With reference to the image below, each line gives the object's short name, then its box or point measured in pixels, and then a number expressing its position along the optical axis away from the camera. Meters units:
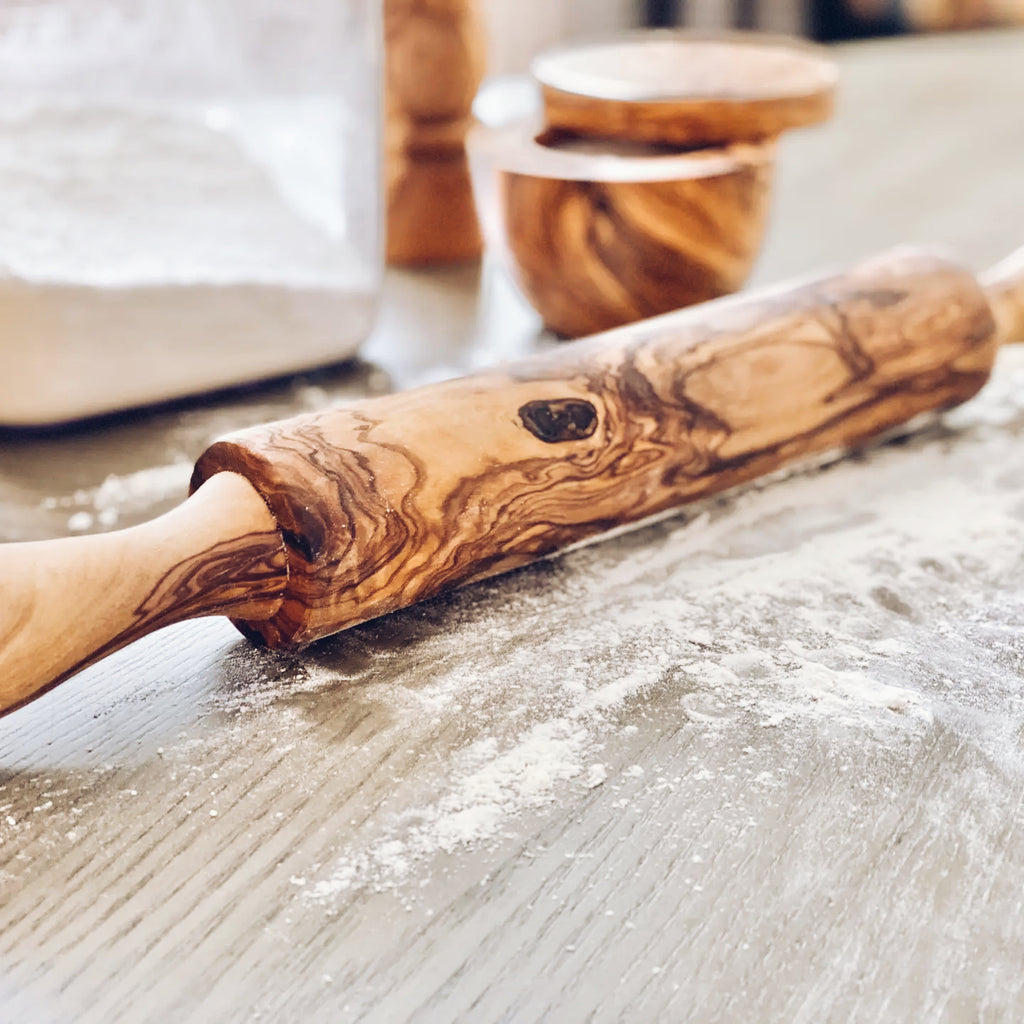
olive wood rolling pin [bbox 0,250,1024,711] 0.43
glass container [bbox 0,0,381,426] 0.67
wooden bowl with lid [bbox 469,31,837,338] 0.77
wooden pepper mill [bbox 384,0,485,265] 0.92
